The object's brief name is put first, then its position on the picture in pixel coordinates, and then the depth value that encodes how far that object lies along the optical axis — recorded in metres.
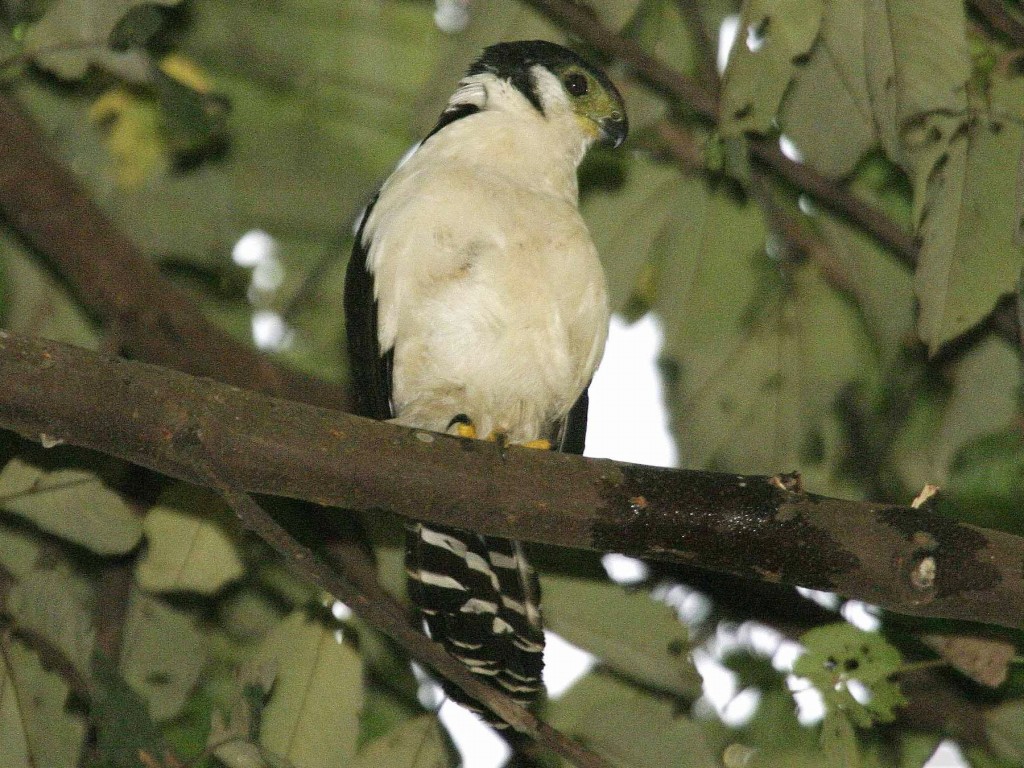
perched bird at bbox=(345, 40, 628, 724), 6.72
